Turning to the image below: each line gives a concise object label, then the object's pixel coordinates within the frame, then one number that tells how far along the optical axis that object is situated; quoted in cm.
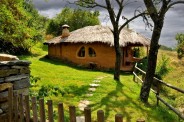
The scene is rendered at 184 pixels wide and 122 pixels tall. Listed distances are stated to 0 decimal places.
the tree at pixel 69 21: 2914
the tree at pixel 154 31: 659
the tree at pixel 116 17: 961
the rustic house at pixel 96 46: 1495
